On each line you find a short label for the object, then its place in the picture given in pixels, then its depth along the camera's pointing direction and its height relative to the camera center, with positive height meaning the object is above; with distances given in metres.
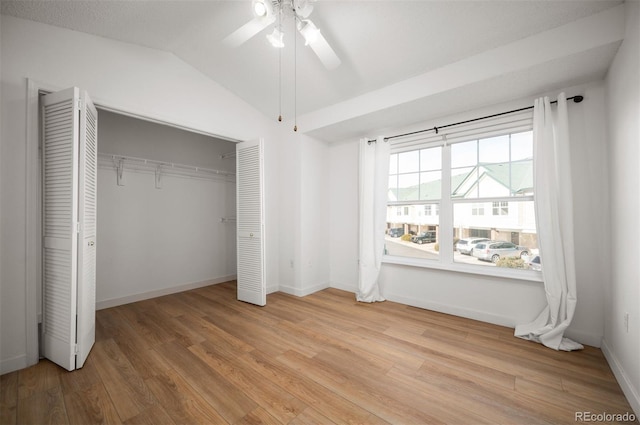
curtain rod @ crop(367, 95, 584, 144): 2.35 +1.05
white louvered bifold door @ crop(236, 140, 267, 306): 3.35 -0.12
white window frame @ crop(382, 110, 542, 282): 2.69 +0.45
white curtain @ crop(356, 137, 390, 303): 3.53 +0.01
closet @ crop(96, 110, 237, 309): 3.45 +0.06
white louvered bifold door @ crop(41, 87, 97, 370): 1.96 -0.07
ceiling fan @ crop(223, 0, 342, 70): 1.81 +1.37
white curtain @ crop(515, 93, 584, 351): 2.30 -0.07
